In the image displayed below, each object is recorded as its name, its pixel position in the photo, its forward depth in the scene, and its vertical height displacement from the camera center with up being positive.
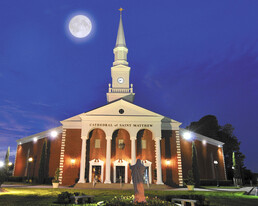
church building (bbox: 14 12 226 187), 27.36 +2.91
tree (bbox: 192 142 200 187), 27.86 -0.10
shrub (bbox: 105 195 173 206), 9.41 -1.53
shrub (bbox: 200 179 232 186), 31.42 -2.14
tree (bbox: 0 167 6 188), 16.84 -0.52
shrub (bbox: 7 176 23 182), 32.88 -1.62
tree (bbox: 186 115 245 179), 47.78 +7.75
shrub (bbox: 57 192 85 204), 11.83 -1.63
